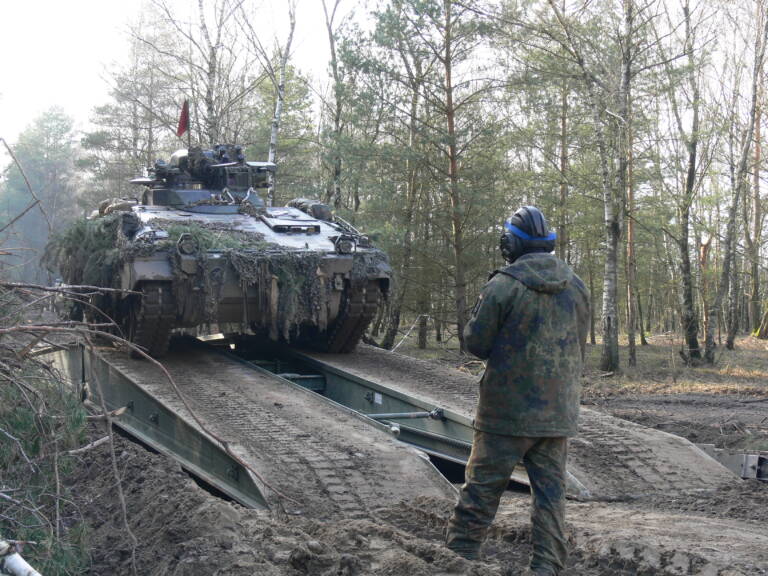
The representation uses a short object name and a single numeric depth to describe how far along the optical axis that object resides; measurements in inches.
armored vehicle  358.9
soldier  171.0
